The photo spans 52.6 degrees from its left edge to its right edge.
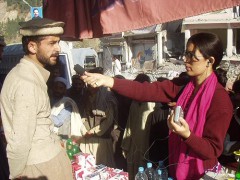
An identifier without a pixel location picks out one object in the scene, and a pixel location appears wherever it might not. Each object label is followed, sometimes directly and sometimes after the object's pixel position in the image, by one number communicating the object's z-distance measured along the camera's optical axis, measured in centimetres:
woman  168
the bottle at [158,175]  236
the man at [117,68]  1960
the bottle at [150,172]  249
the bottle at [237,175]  173
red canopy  196
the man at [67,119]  363
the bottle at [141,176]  247
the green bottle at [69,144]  336
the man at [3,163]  328
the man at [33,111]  185
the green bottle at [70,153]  314
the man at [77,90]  412
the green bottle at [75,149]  334
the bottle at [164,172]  237
